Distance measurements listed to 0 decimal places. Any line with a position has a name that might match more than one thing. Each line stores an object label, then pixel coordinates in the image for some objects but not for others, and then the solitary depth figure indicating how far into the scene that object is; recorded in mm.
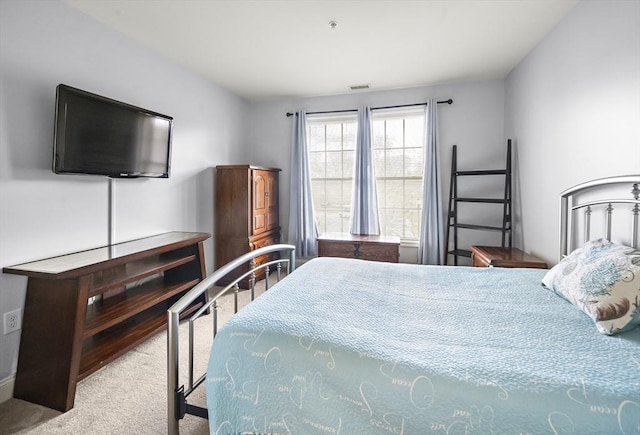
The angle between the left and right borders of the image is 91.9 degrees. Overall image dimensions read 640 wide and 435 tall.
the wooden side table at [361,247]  3637
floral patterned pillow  1173
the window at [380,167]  4145
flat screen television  2041
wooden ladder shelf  3467
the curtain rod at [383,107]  3886
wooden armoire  3756
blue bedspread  851
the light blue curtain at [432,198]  3902
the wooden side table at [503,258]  2623
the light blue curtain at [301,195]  4379
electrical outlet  1901
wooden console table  1787
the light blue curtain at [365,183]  4129
